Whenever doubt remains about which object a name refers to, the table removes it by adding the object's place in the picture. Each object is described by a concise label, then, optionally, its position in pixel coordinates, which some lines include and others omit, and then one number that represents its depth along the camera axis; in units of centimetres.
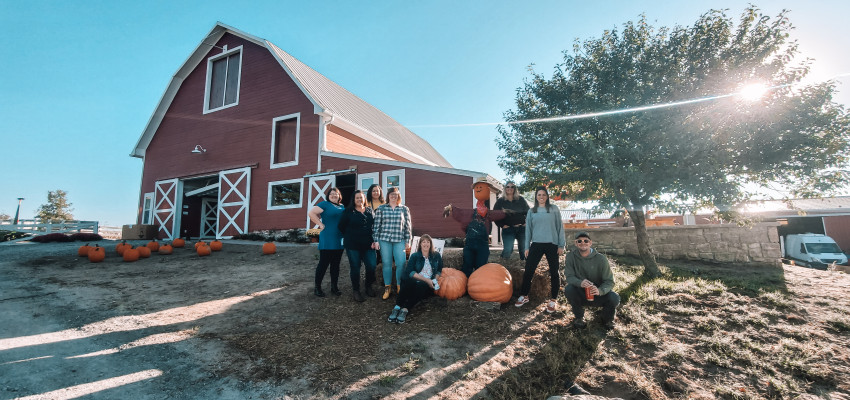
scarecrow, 542
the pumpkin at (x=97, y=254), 812
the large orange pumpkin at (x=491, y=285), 473
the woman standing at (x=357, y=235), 510
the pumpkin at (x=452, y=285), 492
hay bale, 510
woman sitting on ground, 458
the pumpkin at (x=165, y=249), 944
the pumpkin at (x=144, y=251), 883
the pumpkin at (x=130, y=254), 834
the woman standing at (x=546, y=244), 480
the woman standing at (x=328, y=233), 511
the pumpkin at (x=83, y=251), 866
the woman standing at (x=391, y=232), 502
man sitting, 417
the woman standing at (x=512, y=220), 594
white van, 1404
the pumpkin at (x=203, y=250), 927
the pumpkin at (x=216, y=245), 1015
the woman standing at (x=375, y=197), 556
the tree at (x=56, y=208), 3503
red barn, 1213
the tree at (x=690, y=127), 615
